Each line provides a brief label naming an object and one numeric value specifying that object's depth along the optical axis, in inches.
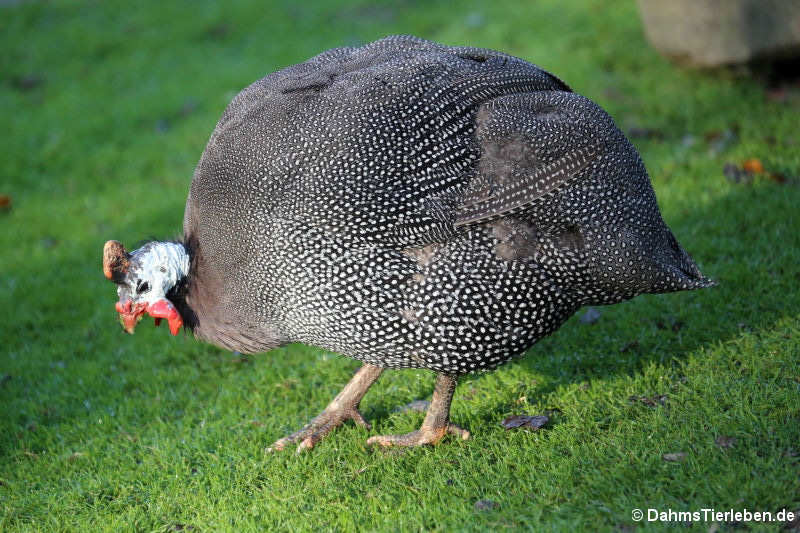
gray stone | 466.0
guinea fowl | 241.8
